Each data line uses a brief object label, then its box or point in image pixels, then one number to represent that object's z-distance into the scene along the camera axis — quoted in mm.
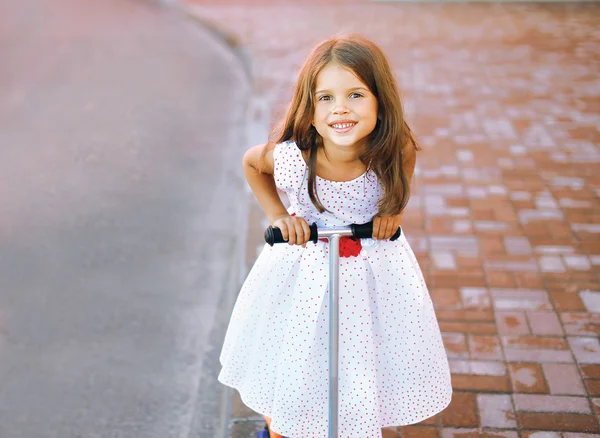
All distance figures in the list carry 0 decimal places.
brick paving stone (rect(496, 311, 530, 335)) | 3129
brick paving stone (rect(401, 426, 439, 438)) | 2582
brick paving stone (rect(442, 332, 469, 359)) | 2996
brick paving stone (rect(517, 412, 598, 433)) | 2611
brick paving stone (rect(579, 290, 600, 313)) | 3256
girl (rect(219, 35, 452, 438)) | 1916
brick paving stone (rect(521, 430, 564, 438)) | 2582
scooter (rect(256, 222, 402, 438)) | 1854
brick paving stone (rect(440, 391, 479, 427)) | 2643
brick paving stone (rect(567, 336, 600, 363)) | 2941
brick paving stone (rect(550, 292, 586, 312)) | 3260
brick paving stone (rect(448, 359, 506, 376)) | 2894
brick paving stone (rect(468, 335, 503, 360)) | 2981
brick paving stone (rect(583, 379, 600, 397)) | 2760
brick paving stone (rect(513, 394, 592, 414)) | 2697
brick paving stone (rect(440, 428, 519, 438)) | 2586
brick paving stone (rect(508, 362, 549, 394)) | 2804
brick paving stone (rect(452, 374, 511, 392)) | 2809
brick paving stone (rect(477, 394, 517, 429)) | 2643
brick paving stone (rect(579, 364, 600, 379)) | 2848
